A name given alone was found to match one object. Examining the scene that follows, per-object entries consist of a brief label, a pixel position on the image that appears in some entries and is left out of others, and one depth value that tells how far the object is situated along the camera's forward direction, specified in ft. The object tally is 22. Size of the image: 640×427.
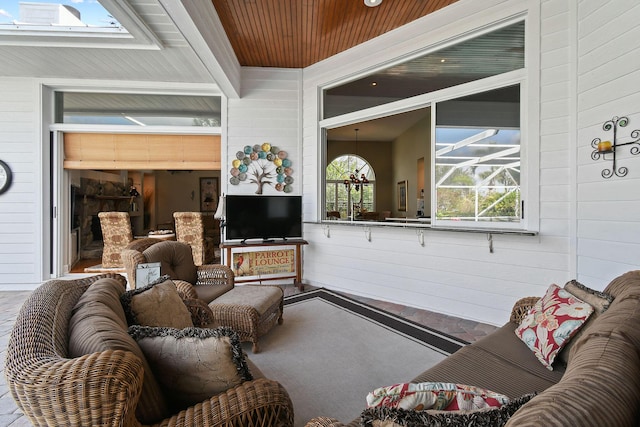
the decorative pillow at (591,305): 4.78
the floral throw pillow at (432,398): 2.65
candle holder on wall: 7.07
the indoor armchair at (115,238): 17.57
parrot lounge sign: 13.89
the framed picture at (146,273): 7.17
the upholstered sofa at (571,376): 2.12
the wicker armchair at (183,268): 8.80
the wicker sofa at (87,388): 2.53
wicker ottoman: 8.09
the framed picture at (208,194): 33.50
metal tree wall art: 14.97
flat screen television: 13.47
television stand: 13.50
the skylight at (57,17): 9.80
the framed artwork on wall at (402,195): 32.19
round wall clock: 14.16
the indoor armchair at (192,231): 17.70
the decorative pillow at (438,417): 2.29
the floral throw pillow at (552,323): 4.89
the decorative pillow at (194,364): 3.52
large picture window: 9.91
